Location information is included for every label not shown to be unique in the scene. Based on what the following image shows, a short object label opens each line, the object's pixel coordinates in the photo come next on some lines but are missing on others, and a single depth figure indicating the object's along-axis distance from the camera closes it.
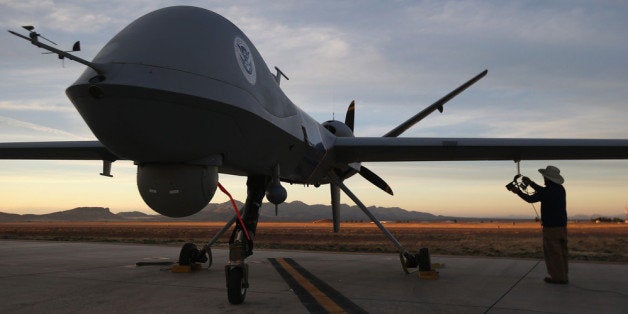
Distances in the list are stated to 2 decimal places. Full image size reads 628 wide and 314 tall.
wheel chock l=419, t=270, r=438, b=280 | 8.94
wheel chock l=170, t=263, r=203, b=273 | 9.71
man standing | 8.18
